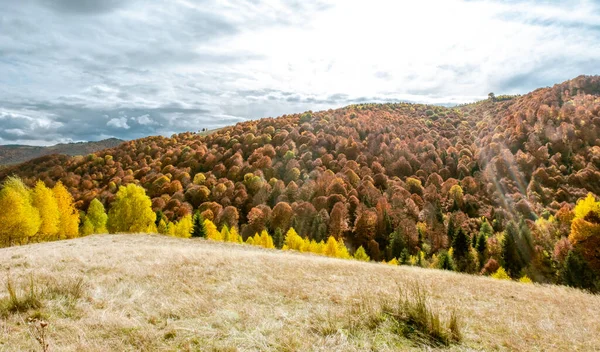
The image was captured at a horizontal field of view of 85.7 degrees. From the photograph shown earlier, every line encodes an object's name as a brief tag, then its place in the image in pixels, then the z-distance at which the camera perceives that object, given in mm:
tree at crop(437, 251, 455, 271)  55759
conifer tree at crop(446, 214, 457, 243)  99844
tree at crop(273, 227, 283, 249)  80688
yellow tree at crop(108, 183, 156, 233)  54375
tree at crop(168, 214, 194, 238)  66312
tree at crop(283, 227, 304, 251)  66188
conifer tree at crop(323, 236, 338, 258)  62341
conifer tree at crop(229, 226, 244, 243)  73562
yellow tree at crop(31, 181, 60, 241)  47906
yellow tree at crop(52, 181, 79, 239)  54188
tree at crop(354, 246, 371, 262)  70712
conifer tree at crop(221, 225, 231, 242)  70625
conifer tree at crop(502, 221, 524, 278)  72562
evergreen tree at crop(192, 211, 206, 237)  54062
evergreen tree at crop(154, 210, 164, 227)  84338
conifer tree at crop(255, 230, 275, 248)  69250
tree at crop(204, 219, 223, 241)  70438
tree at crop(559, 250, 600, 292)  49281
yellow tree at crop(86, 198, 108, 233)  62906
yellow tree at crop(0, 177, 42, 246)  41156
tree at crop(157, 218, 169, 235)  69438
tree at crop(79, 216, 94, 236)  60969
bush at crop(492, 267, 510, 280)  52906
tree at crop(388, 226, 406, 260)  83688
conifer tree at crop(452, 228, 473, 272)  76625
